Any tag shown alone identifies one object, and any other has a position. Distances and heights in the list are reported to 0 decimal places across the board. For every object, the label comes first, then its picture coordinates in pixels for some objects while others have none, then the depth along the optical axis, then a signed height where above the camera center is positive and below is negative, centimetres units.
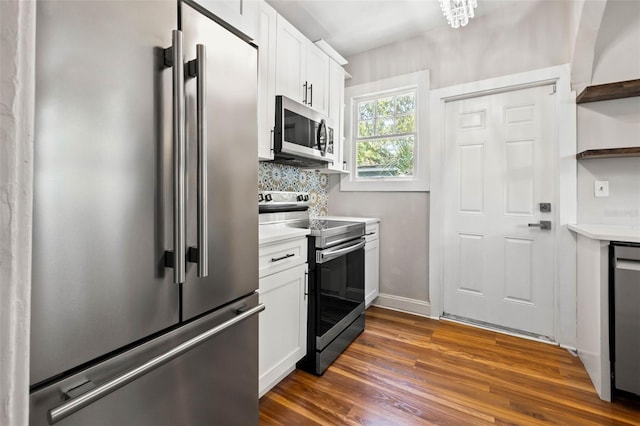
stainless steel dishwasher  162 -57
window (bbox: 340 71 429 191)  291 +78
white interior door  245 +2
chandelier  197 +132
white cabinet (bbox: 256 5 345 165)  203 +106
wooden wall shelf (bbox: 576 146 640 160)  199 +38
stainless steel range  192 -44
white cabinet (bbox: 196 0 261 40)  100 +70
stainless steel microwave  212 +58
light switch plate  217 +16
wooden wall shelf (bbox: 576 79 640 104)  195 +78
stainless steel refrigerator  63 +0
